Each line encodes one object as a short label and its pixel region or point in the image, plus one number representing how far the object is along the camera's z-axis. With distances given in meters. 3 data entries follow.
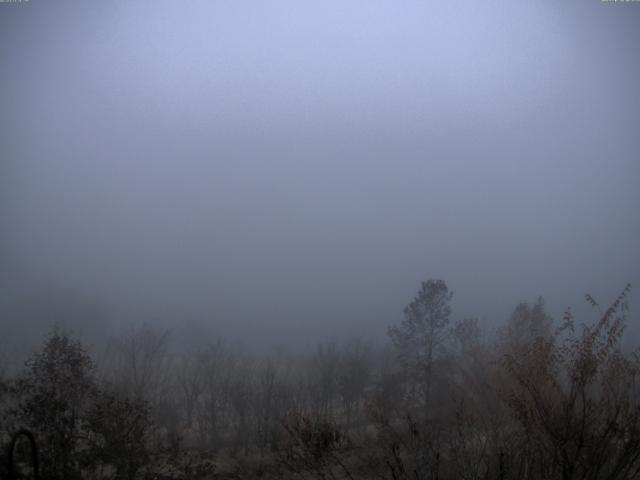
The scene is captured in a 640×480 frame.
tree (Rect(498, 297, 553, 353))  33.16
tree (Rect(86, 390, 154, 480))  16.31
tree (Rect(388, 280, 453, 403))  37.84
